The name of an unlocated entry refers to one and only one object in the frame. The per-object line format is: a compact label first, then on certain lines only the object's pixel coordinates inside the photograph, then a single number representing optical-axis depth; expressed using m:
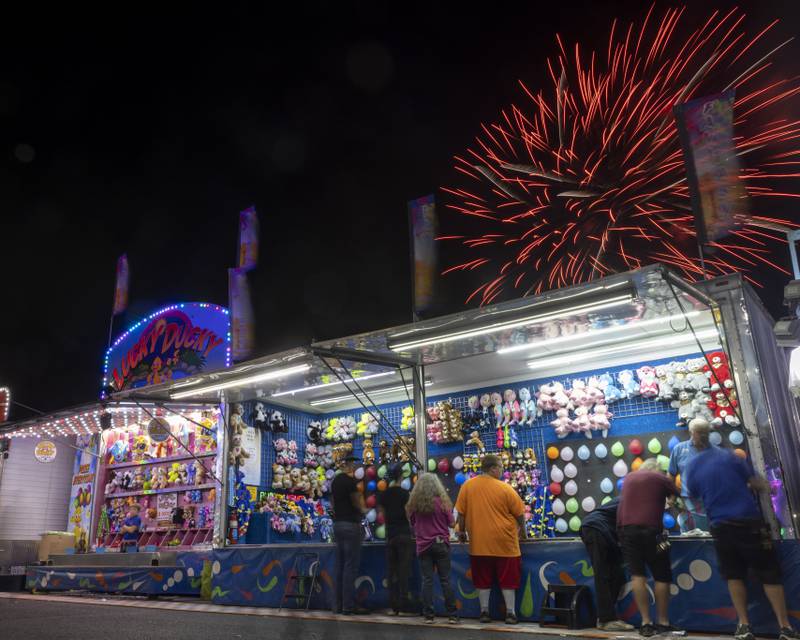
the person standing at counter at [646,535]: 6.30
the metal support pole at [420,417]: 9.55
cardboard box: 14.55
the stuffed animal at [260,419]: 12.53
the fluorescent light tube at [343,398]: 12.17
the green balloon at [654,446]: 9.83
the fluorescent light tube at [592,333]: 8.67
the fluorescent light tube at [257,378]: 10.14
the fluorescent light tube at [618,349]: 9.59
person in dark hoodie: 6.76
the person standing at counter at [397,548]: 8.28
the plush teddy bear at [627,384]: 10.23
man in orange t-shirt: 7.38
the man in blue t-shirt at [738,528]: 5.84
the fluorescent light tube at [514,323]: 7.36
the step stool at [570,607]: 6.85
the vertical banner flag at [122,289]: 20.36
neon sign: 15.41
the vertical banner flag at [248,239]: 16.71
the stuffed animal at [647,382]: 10.01
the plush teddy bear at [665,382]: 9.88
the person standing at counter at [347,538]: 8.58
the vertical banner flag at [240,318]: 15.00
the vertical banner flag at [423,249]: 13.50
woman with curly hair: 7.81
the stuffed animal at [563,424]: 10.60
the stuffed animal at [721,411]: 9.23
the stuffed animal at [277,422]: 12.83
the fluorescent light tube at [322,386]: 10.99
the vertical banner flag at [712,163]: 7.48
